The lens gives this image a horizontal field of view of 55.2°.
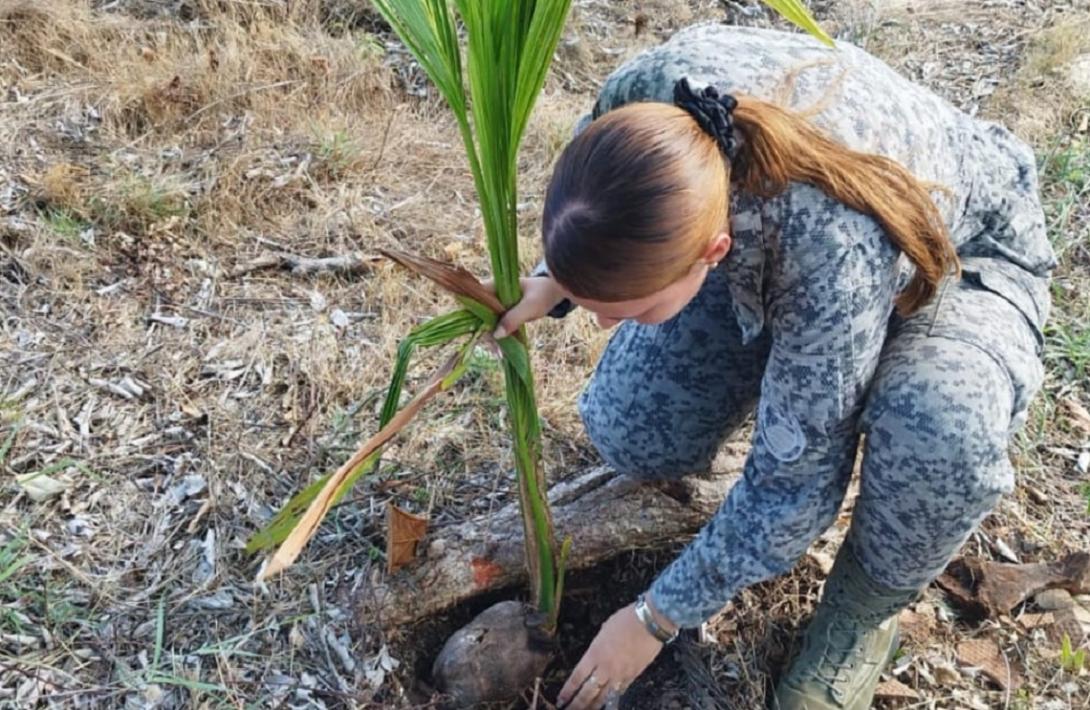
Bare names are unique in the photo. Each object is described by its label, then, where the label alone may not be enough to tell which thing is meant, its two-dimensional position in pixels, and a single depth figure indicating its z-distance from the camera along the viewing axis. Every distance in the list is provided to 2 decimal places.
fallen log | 1.53
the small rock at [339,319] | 2.02
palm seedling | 1.03
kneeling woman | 1.03
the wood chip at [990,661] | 1.61
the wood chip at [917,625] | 1.67
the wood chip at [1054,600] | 1.68
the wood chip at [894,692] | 1.60
